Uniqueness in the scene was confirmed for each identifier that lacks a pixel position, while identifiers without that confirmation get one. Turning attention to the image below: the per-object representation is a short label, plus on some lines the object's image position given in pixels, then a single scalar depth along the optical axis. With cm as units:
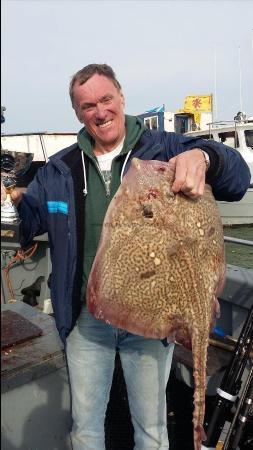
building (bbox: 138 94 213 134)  2633
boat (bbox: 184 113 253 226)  1858
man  251
